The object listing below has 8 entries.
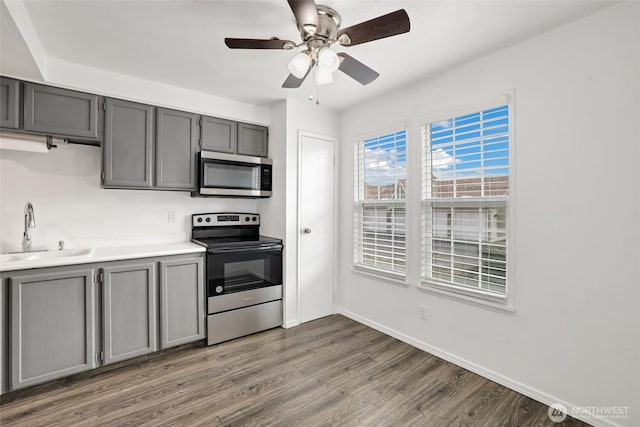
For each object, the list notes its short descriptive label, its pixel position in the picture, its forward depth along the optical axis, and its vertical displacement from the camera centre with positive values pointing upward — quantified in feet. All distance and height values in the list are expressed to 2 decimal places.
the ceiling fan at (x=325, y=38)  4.55 +3.06
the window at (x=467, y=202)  7.20 +0.31
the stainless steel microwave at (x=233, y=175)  9.61 +1.31
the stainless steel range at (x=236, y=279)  9.07 -2.19
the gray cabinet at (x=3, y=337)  6.25 -2.69
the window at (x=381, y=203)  9.60 +0.37
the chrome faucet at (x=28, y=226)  7.66 -0.37
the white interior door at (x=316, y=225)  10.75 -0.46
